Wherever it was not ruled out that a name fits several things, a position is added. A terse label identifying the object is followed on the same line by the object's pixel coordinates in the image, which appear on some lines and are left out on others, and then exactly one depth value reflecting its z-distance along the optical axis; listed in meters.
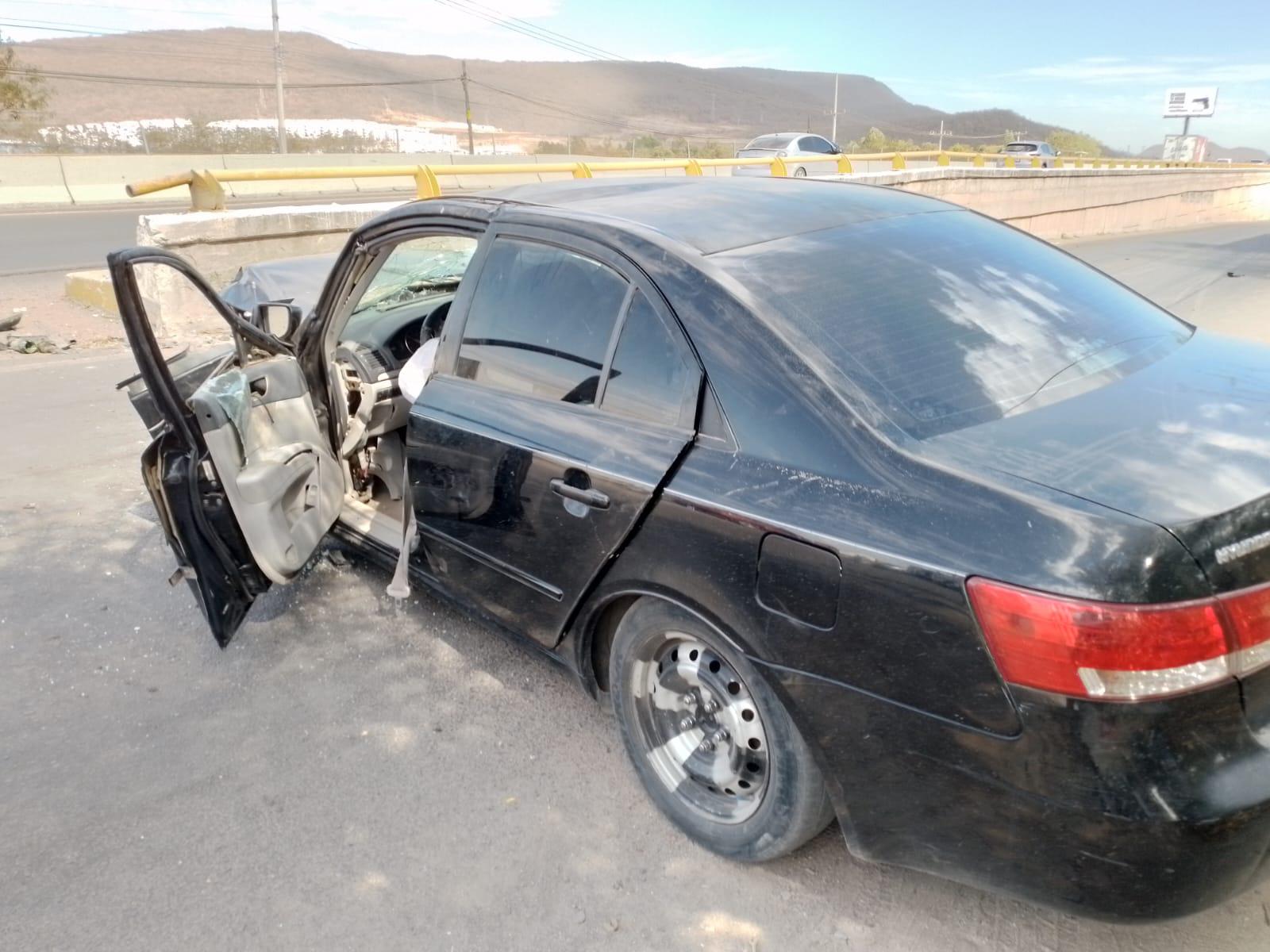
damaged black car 1.78
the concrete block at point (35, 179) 22.89
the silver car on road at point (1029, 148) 37.81
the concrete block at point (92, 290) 10.38
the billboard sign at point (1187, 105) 72.44
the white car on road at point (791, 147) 27.22
